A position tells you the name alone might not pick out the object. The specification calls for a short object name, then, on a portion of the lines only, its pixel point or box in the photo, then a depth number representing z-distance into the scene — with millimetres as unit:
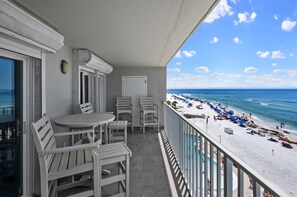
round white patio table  1638
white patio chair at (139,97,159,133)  4093
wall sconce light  2112
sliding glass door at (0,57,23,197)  1268
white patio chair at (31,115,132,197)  1109
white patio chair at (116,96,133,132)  4144
